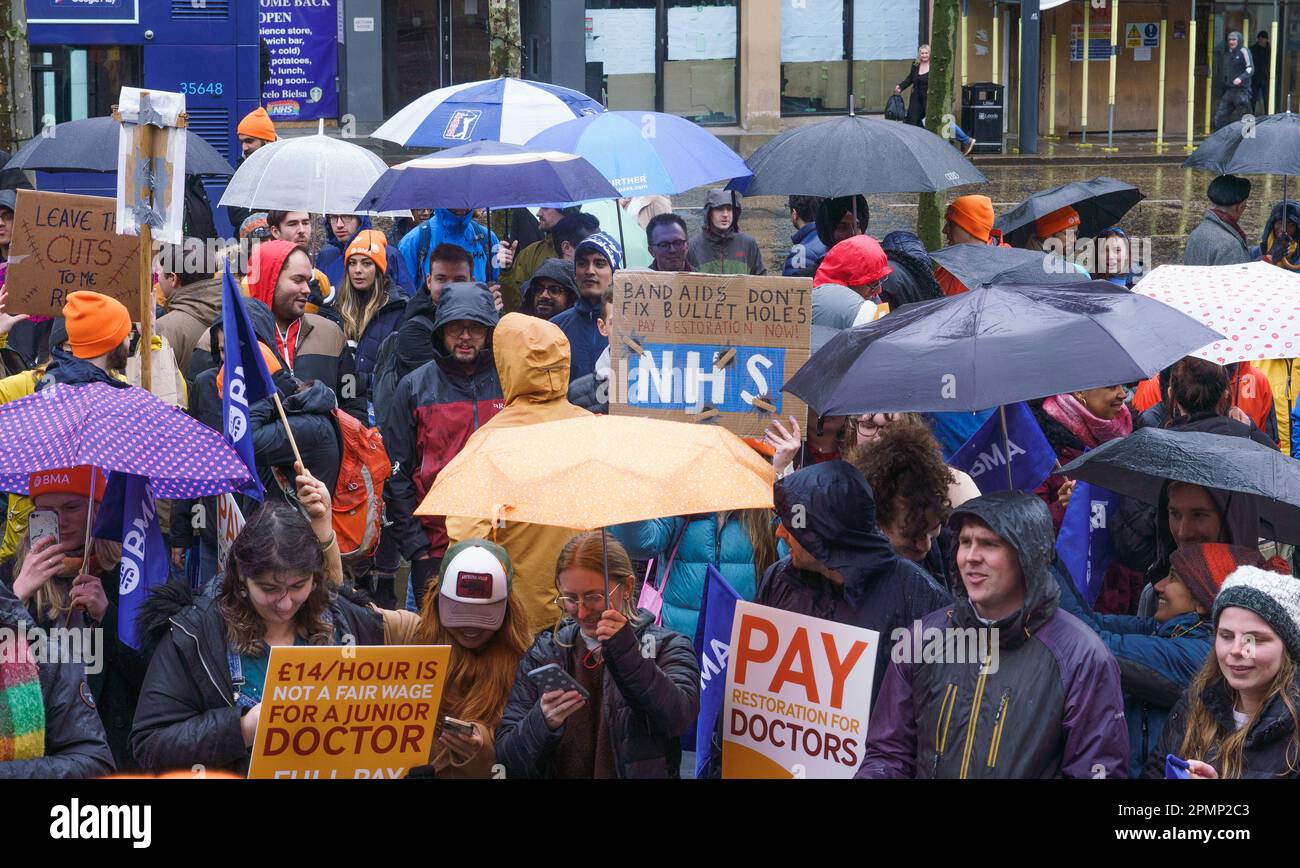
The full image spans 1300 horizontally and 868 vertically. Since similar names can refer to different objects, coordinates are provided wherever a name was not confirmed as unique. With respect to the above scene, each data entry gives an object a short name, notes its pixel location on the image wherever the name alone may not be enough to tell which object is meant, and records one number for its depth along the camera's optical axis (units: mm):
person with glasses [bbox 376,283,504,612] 6941
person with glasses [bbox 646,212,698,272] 9219
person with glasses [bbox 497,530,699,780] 4582
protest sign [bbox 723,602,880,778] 4555
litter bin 25078
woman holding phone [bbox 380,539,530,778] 4875
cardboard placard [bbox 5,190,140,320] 6898
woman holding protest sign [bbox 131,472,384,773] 4648
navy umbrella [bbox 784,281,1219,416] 4594
